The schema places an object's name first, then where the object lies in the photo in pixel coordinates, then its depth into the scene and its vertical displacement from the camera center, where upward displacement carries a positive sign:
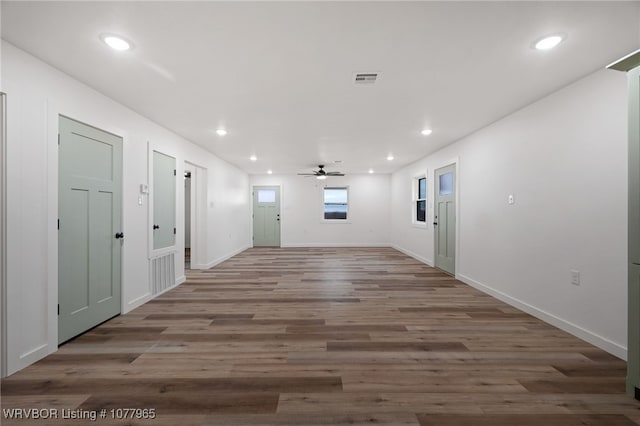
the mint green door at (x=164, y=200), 4.11 +0.20
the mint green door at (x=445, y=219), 5.41 -0.12
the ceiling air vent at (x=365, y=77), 2.60 +1.29
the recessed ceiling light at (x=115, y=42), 2.05 +1.29
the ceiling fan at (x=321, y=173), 7.64 +1.11
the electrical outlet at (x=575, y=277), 2.80 -0.64
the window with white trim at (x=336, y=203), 9.81 +0.37
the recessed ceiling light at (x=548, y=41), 2.05 +1.29
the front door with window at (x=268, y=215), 9.73 -0.07
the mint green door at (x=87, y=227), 2.65 -0.14
